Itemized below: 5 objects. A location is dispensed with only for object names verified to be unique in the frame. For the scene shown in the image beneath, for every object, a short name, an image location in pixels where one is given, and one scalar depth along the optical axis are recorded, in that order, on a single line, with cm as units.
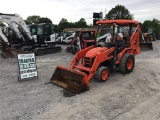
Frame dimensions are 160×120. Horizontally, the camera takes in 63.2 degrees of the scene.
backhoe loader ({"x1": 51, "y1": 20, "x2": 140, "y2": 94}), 448
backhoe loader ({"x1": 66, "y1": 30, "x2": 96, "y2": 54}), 967
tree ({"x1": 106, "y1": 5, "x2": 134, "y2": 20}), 4101
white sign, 497
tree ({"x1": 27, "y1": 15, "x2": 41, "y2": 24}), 5013
